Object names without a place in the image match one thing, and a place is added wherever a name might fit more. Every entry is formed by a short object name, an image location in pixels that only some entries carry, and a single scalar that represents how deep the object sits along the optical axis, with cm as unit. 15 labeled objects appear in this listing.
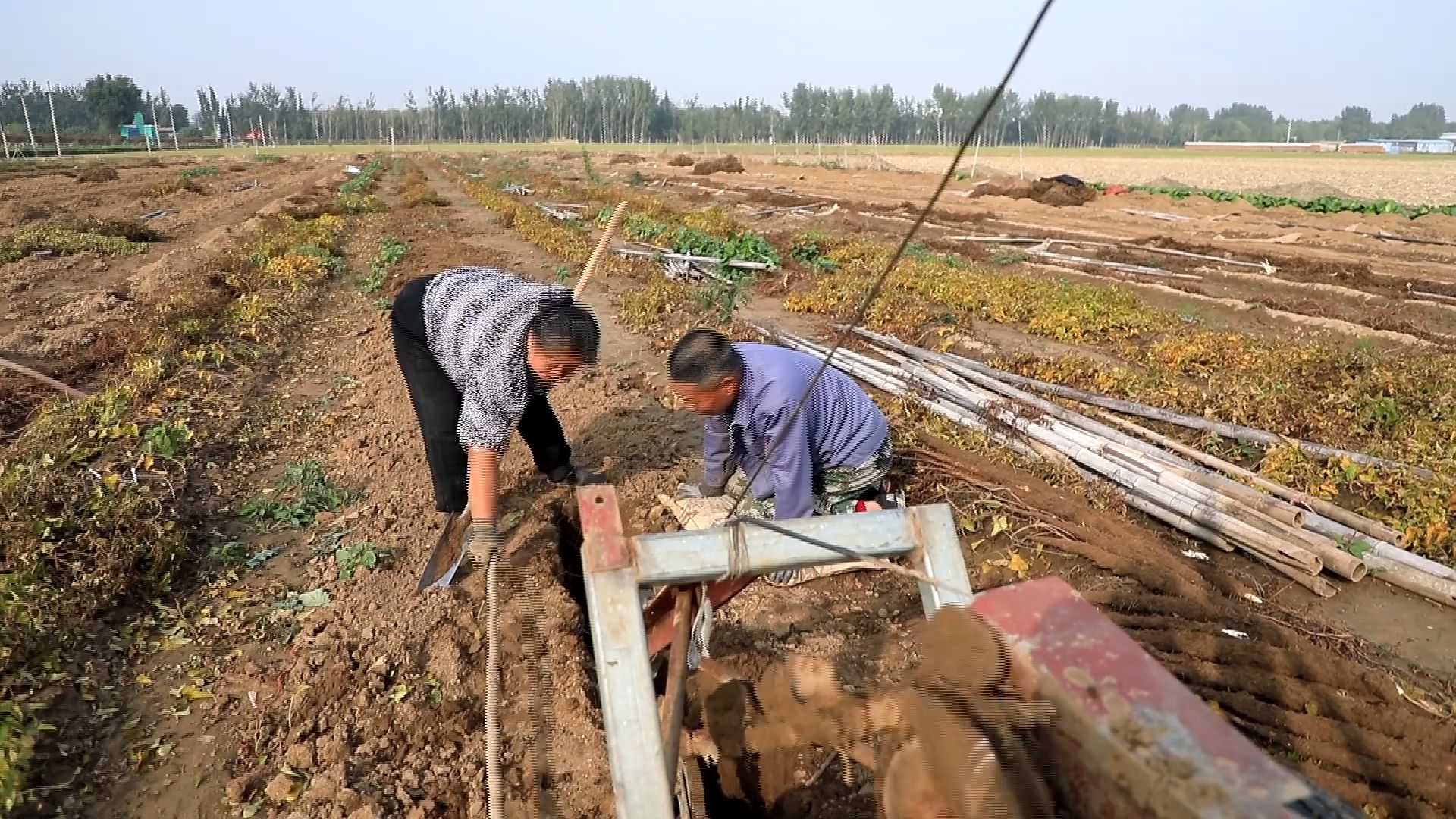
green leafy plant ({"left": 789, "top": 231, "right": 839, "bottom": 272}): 1205
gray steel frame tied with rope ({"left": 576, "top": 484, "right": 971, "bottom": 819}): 157
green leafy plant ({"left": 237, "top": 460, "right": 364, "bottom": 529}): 457
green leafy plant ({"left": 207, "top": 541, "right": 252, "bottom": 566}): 410
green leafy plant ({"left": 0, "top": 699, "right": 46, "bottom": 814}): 252
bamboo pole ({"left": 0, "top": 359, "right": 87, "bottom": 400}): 612
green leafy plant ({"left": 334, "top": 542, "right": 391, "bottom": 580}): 400
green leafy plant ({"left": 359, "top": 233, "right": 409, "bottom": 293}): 1102
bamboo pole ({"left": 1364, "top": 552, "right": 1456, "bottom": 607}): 405
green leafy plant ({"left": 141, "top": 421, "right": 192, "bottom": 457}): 493
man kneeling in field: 313
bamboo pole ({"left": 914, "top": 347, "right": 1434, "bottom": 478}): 515
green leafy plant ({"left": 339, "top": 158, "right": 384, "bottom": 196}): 2595
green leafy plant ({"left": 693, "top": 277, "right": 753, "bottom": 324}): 895
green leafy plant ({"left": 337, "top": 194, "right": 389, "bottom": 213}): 1973
